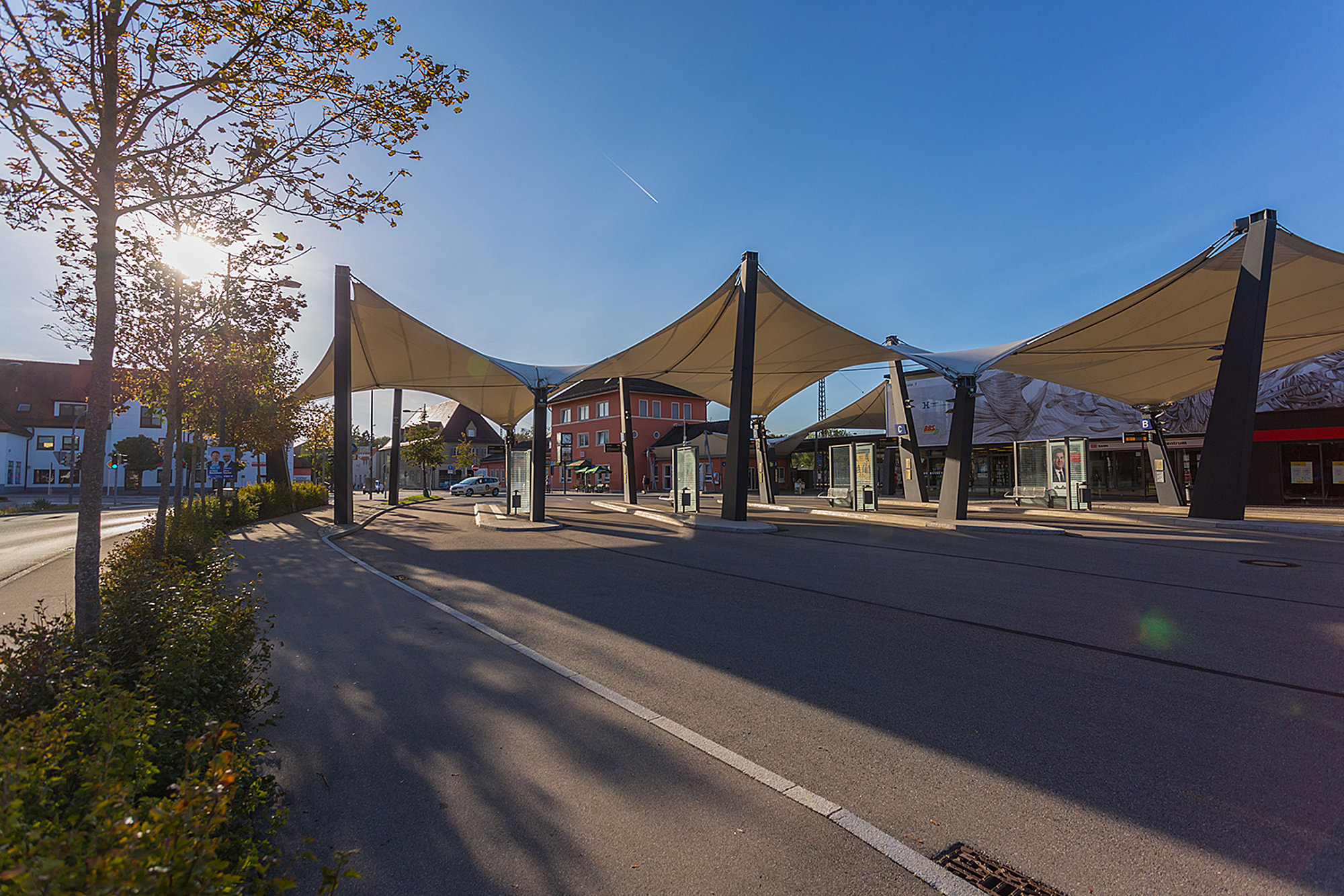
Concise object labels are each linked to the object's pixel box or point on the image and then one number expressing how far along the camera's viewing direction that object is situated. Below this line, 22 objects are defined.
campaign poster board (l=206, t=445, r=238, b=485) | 16.66
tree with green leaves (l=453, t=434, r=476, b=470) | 62.81
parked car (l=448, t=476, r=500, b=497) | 49.62
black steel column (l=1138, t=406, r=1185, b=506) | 24.47
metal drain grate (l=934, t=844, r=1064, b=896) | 2.33
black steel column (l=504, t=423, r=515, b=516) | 22.02
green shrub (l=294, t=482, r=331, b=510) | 27.76
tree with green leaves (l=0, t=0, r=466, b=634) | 3.79
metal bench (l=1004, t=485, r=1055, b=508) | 25.50
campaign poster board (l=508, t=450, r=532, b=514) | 20.39
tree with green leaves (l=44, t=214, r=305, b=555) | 9.66
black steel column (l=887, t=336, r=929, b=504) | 24.94
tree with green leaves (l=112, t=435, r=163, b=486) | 48.34
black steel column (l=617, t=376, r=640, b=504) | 28.06
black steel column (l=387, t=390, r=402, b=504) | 31.48
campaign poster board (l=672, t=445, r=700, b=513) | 21.56
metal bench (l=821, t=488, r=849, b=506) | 24.25
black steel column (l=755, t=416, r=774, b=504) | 27.98
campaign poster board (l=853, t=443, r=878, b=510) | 22.70
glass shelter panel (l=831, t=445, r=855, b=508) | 24.08
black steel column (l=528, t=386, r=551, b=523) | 19.09
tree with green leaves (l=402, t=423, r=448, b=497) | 46.62
